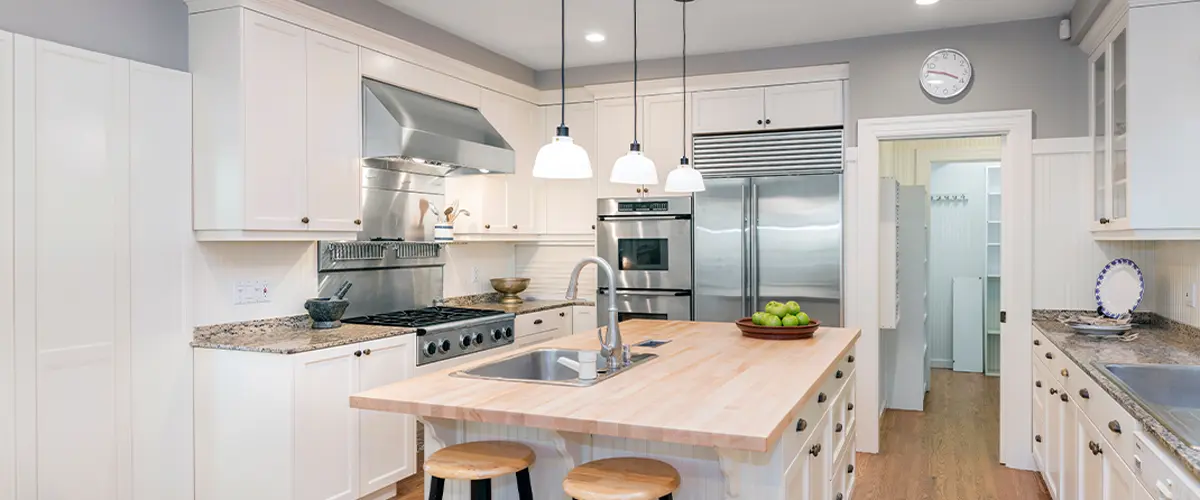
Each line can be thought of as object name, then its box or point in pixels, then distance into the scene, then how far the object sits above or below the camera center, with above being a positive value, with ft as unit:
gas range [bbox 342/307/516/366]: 12.66 -1.44
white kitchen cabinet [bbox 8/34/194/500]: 8.88 -0.32
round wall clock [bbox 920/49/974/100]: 14.40 +3.26
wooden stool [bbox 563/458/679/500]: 6.56 -2.07
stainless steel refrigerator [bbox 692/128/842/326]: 15.46 +0.46
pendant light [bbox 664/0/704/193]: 11.11 +0.98
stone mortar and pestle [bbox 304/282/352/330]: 12.09 -1.01
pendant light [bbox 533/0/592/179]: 8.34 +0.95
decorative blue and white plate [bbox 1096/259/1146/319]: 12.60 -0.69
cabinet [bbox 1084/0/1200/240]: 10.07 +1.73
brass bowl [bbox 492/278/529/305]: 17.61 -0.94
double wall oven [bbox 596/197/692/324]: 16.90 -0.13
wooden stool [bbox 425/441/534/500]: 7.09 -2.04
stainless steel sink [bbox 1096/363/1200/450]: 8.60 -1.56
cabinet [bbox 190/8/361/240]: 10.69 +1.75
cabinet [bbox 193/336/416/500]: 10.35 -2.48
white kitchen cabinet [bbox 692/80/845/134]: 15.76 +2.94
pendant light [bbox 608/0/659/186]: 9.84 +1.00
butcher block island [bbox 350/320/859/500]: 6.15 -1.39
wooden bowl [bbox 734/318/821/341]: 10.98 -1.23
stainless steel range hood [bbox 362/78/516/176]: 12.82 +1.96
